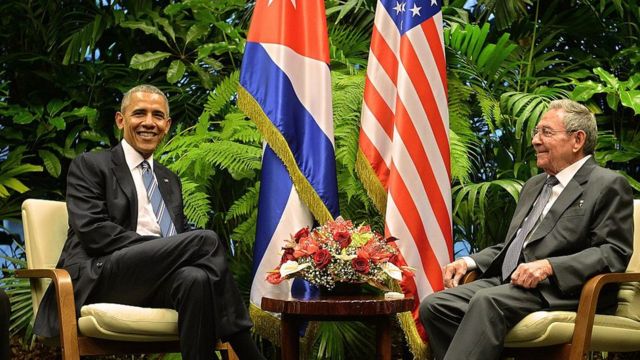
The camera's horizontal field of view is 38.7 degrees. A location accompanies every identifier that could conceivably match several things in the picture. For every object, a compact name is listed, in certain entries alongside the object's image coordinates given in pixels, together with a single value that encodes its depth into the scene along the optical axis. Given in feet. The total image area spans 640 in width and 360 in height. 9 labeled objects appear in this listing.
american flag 14.78
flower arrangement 12.00
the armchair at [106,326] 11.76
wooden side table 11.47
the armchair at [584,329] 11.40
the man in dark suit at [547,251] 11.63
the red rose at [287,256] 12.28
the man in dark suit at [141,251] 11.93
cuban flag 14.69
